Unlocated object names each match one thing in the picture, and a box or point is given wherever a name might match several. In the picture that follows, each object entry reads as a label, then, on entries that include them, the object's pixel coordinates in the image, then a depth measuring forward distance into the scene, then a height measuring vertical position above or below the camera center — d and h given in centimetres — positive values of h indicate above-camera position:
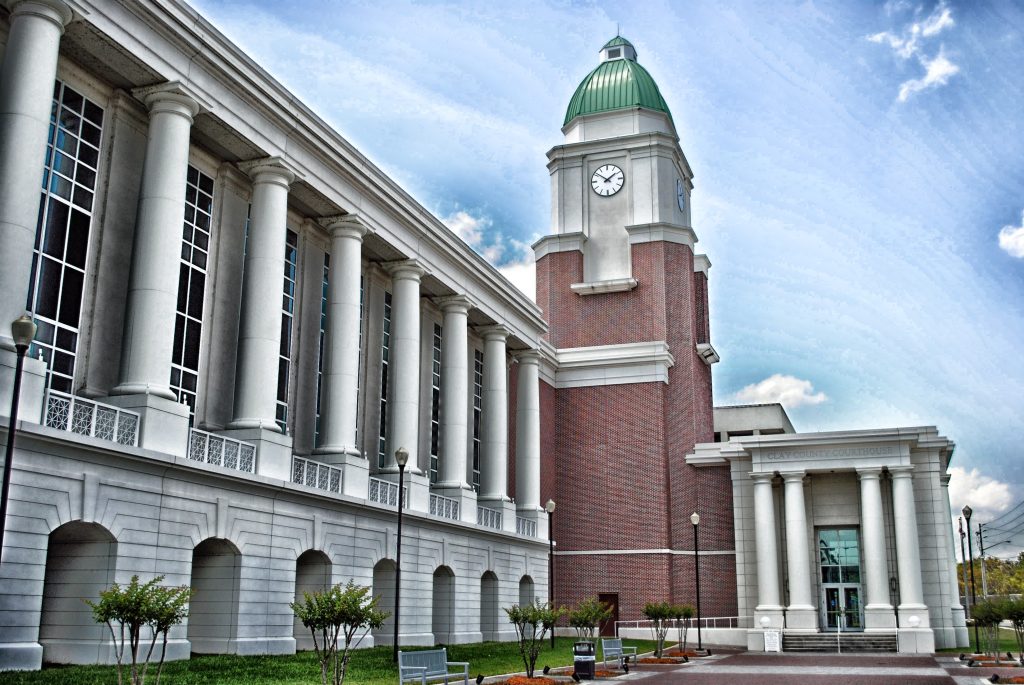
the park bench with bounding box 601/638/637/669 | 3262 -157
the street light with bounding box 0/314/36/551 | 1714 +421
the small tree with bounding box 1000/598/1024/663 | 3344 -31
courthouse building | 2325 +726
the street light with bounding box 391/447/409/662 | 2653 +355
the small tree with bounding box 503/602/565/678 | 2866 -46
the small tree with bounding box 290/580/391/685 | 1952 -28
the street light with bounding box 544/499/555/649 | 4438 +60
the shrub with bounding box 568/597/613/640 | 3322 -52
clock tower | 5647 +1345
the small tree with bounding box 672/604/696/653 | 4225 -53
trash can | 2750 -159
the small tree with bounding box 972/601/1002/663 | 3668 -53
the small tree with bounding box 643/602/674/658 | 4062 -46
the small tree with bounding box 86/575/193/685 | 1661 -18
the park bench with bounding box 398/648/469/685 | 2203 -146
